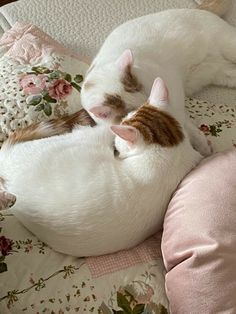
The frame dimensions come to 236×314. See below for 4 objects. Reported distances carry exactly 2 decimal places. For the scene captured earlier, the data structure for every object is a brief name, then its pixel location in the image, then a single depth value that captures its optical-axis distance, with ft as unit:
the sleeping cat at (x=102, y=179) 3.36
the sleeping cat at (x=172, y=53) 4.42
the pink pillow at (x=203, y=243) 3.00
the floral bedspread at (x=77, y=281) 3.22
